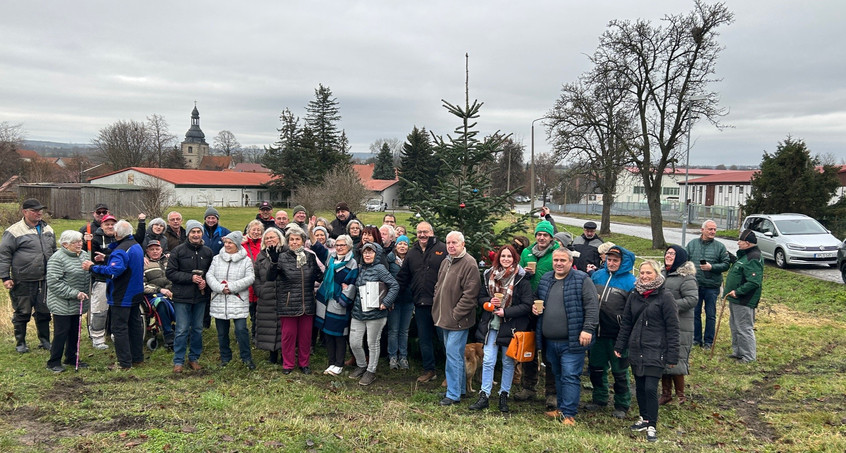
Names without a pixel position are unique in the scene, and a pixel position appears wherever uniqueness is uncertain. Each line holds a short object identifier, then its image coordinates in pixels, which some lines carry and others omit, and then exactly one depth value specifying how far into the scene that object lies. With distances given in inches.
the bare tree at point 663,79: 788.6
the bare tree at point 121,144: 2522.1
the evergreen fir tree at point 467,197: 288.4
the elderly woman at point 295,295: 272.5
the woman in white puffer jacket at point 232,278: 273.4
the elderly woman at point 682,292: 240.5
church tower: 4571.9
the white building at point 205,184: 2287.2
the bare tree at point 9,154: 1870.1
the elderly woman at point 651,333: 209.8
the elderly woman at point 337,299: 272.2
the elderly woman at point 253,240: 303.9
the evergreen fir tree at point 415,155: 2121.1
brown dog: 264.4
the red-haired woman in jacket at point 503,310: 232.5
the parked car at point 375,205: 2264.5
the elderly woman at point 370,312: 267.3
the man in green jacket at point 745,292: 315.3
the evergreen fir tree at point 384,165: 3100.4
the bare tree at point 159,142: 2716.5
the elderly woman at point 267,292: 274.4
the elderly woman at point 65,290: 264.1
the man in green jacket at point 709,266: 336.5
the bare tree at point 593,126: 940.0
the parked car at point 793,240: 642.8
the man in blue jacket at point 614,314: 233.0
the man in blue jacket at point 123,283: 263.3
